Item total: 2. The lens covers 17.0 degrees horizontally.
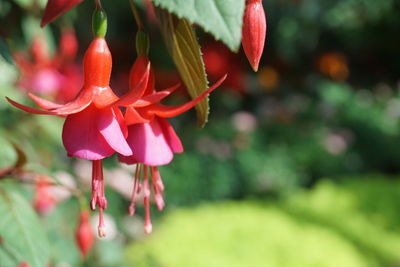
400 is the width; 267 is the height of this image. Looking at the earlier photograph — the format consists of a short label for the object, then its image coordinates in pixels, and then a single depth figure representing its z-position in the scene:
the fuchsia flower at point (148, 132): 0.38
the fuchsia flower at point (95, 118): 0.38
